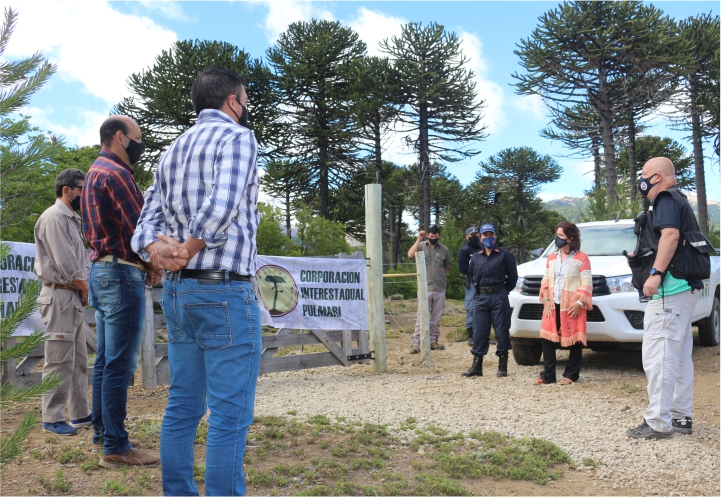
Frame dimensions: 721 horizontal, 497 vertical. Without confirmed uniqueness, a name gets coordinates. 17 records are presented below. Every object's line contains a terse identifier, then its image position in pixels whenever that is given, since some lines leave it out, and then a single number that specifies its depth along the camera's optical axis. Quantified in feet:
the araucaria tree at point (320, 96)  90.33
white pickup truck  22.61
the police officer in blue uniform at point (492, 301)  24.07
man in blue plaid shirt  8.16
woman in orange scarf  21.95
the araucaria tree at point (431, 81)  91.56
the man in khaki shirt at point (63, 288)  13.79
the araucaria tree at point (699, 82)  86.94
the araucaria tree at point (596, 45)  77.15
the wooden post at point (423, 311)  27.07
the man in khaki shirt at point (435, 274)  33.12
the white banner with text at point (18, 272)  17.80
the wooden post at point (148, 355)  20.89
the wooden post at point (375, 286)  25.34
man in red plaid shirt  11.69
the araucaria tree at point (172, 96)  76.38
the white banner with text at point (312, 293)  23.47
